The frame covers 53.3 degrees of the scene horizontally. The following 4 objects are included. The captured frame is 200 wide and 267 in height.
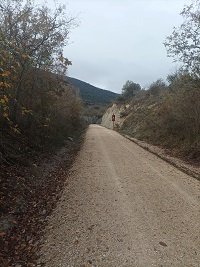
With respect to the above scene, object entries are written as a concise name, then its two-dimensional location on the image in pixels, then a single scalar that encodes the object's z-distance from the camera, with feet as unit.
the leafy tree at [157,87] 102.80
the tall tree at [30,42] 27.49
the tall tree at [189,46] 36.13
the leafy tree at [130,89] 148.83
